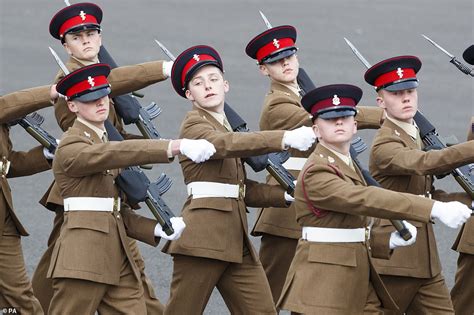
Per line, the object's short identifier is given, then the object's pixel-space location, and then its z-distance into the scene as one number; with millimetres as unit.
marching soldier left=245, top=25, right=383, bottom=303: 20625
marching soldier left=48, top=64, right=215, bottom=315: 18250
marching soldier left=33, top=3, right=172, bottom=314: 20375
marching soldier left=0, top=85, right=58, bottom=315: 20281
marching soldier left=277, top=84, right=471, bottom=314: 17516
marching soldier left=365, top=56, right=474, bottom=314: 19250
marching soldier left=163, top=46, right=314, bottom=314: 19156
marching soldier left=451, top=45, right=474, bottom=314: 20797
